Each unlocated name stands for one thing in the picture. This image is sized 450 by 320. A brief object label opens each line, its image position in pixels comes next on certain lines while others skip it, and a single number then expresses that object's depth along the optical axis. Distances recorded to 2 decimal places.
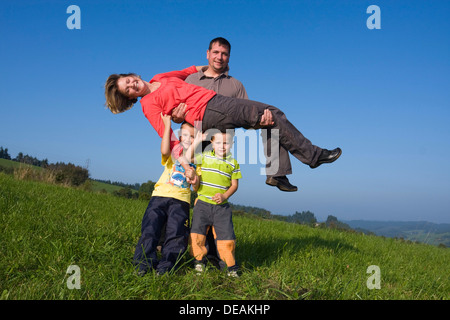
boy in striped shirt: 4.19
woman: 3.78
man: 4.50
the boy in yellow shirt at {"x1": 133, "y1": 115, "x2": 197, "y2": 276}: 3.87
